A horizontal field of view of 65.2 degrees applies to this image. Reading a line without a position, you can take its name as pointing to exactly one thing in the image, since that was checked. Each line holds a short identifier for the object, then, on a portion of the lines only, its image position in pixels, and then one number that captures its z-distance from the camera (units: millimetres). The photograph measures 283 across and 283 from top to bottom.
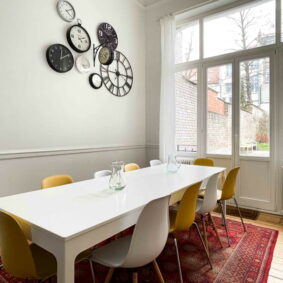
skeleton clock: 3523
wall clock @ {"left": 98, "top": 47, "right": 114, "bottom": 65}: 3352
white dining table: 977
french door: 3240
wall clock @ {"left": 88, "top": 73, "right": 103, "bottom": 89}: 3235
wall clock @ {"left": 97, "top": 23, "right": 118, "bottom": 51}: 3391
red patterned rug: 1761
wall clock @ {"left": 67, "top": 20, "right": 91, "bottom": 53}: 2926
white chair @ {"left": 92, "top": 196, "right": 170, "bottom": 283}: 1167
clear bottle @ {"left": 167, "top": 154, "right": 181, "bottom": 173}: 2408
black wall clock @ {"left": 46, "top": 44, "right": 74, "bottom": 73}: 2705
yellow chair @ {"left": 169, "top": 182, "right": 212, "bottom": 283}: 1552
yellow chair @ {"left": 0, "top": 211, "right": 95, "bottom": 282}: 1061
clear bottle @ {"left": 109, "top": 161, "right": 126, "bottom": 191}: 1658
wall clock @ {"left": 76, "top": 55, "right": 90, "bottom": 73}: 3045
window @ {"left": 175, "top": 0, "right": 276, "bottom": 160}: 3283
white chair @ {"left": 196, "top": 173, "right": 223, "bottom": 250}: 1906
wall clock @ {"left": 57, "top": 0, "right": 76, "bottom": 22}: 2820
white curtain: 3871
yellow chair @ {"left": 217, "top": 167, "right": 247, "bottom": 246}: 2273
